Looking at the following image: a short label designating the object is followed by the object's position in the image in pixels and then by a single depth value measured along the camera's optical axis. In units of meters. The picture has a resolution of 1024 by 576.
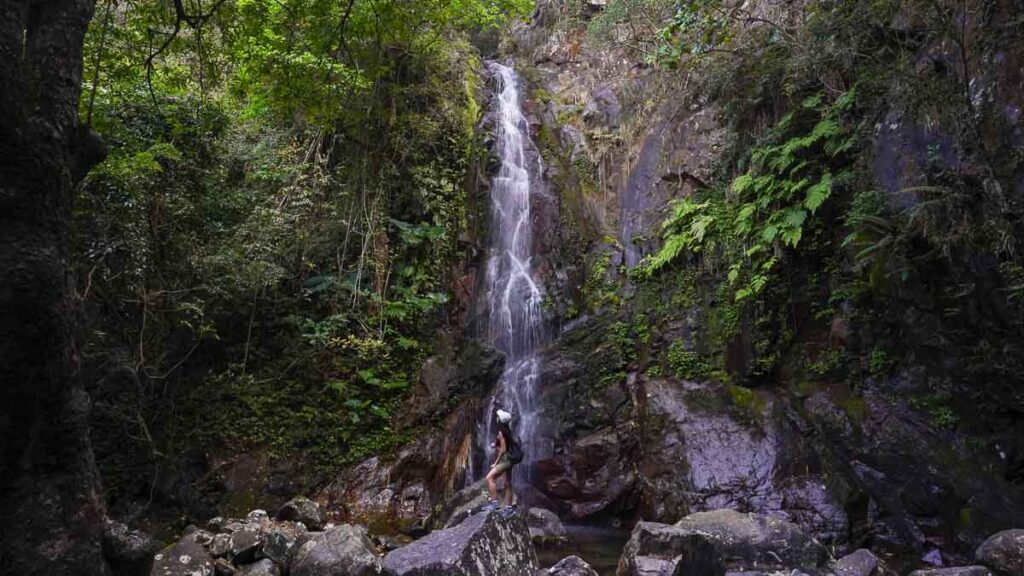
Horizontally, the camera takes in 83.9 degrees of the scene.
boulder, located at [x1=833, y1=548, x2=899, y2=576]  5.36
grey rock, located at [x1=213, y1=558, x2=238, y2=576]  5.74
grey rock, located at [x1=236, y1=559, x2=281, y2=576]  5.70
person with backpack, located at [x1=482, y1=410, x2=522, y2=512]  7.15
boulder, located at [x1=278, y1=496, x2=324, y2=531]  7.73
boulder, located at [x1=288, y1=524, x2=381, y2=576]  5.34
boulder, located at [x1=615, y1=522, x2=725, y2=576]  4.98
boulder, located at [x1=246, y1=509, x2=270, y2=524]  6.93
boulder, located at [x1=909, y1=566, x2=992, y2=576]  5.03
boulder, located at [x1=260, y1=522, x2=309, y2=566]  6.00
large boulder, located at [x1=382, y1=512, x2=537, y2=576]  4.07
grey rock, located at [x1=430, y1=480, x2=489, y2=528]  7.19
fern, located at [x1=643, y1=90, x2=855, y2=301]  8.74
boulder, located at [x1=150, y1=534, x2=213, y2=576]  5.47
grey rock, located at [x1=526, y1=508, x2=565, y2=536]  7.93
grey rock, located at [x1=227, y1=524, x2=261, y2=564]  5.95
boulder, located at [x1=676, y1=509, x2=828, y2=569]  5.51
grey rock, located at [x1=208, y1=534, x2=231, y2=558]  5.95
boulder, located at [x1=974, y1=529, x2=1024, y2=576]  5.27
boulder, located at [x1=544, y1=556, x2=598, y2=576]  5.06
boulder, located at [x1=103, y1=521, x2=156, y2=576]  4.64
